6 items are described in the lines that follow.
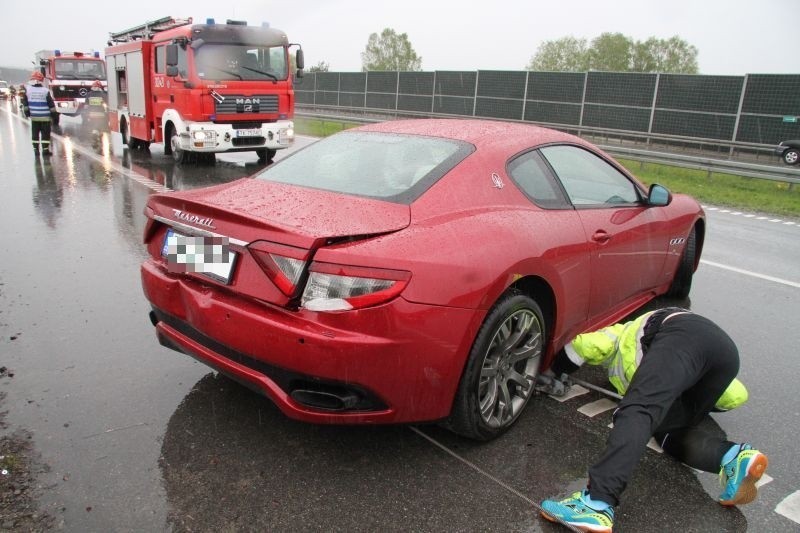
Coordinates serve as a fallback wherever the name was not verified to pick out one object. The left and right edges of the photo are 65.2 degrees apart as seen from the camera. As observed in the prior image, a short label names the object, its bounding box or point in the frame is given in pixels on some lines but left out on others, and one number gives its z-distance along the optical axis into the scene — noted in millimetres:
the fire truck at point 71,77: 23906
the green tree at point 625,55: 87000
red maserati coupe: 2449
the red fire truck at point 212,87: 12273
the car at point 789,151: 16406
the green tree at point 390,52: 84062
